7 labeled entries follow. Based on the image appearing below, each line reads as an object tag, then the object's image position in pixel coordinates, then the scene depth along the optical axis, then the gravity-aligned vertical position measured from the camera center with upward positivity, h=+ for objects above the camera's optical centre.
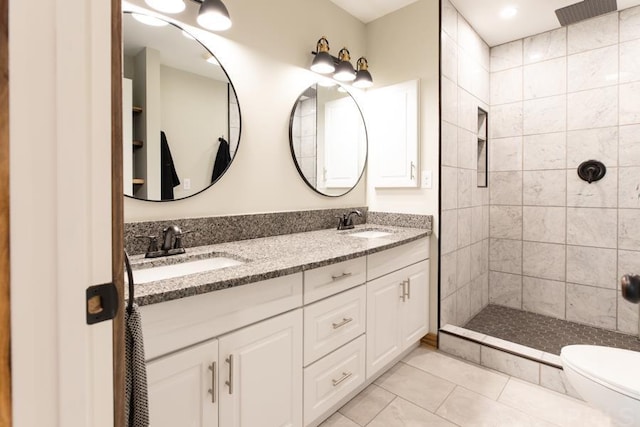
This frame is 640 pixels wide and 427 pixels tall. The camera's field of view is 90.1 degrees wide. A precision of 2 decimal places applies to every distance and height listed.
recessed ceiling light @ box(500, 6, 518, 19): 2.38 +1.50
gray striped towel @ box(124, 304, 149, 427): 0.72 -0.38
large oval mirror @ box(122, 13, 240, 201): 1.42 +0.46
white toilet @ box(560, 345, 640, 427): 1.17 -0.66
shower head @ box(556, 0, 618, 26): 2.29 +1.48
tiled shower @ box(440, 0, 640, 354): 2.39 +0.31
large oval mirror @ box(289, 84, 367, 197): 2.18 +0.50
